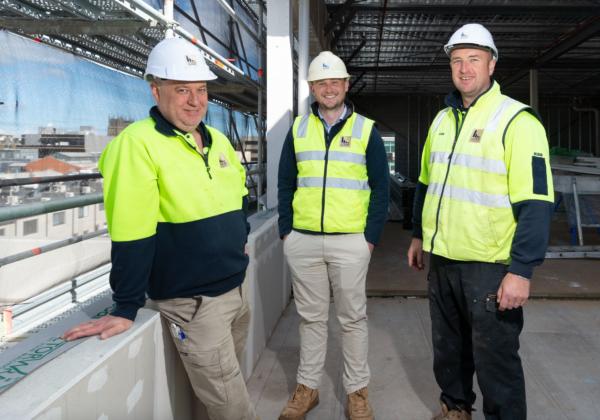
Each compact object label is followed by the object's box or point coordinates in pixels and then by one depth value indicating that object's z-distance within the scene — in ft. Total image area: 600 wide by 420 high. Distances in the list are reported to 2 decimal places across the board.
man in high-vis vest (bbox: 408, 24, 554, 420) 7.56
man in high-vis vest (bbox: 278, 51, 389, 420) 9.70
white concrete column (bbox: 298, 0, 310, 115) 19.53
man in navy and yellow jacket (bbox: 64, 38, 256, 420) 6.03
